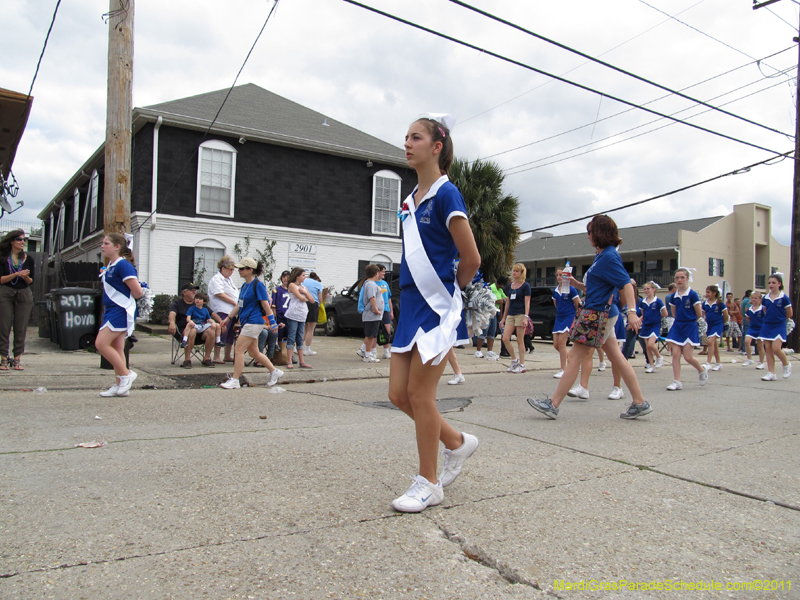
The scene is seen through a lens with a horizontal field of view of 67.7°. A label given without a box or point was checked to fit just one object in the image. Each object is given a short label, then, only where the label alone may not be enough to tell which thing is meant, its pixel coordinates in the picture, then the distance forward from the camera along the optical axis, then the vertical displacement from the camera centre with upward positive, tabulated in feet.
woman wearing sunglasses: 25.64 +0.45
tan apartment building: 128.26 +14.46
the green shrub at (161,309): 57.06 -0.39
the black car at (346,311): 52.44 -0.20
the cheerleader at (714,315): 36.88 +0.04
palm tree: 71.92 +12.11
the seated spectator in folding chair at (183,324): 29.48 -0.96
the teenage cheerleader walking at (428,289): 9.57 +0.34
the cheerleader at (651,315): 34.76 -0.06
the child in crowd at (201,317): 29.96 -0.58
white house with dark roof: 60.85 +13.54
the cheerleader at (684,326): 27.45 -0.50
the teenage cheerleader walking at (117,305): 20.57 -0.04
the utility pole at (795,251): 58.90 +6.63
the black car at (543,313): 59.00 -0.04
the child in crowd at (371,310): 34.91 -0.06
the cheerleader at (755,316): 36.62 +0.04
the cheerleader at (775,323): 33.09 -0.35
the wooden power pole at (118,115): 29.14 +9.33
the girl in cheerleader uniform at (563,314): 29.27 -0.06
